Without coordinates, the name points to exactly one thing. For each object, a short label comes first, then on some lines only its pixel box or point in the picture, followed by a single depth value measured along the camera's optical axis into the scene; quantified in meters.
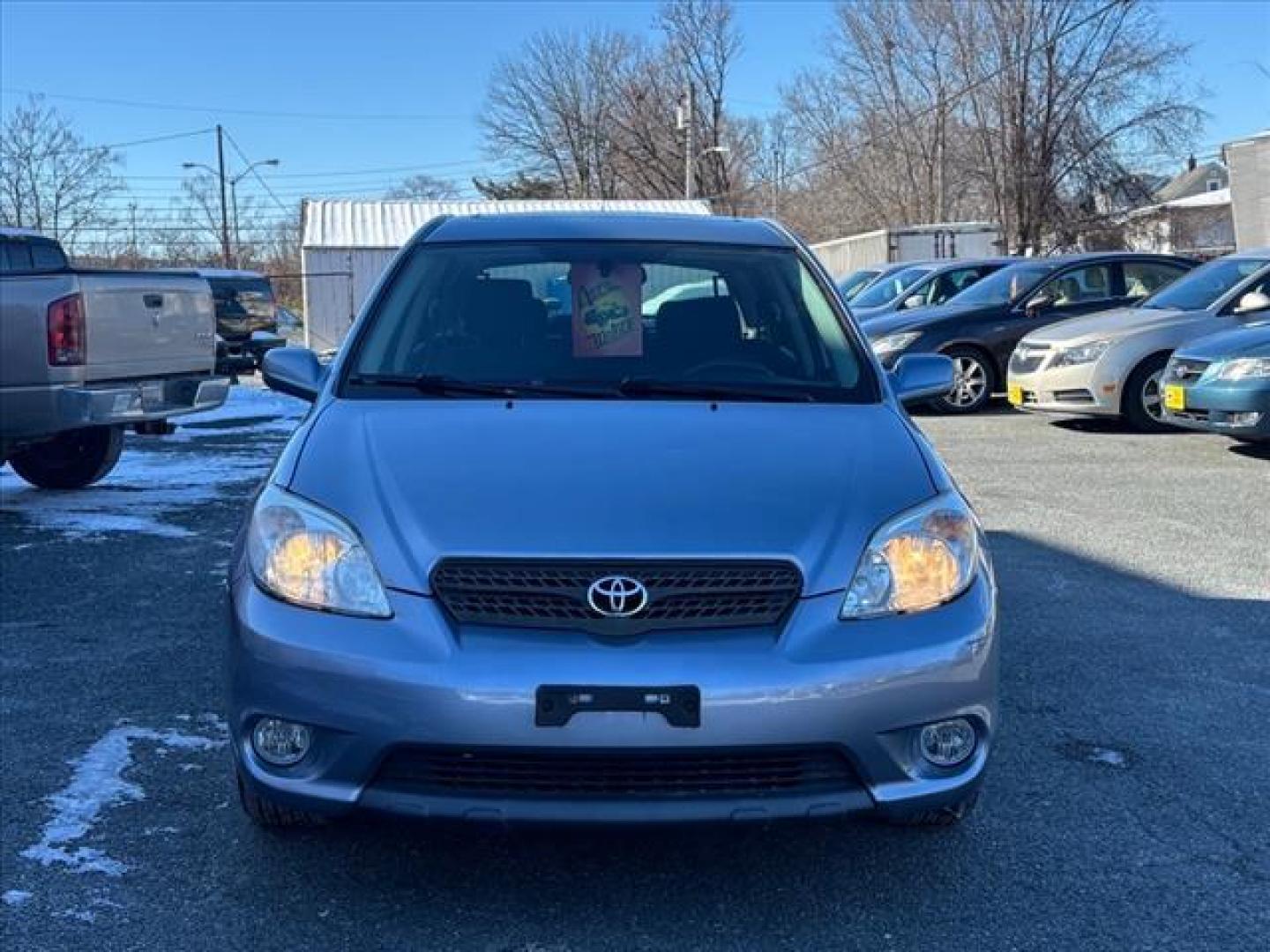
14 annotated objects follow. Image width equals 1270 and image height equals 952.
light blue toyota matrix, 2.61
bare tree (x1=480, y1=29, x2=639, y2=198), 56.34
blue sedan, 8.85
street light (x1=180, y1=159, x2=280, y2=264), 51.22
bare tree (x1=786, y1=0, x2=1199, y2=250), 36.59
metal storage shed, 34.03
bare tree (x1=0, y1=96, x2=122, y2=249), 36.75
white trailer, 27.78
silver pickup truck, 7.30
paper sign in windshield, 3.88
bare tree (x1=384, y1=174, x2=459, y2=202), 67.75
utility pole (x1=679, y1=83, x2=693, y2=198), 43.06
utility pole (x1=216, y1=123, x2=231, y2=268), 46.66
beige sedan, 10.86
